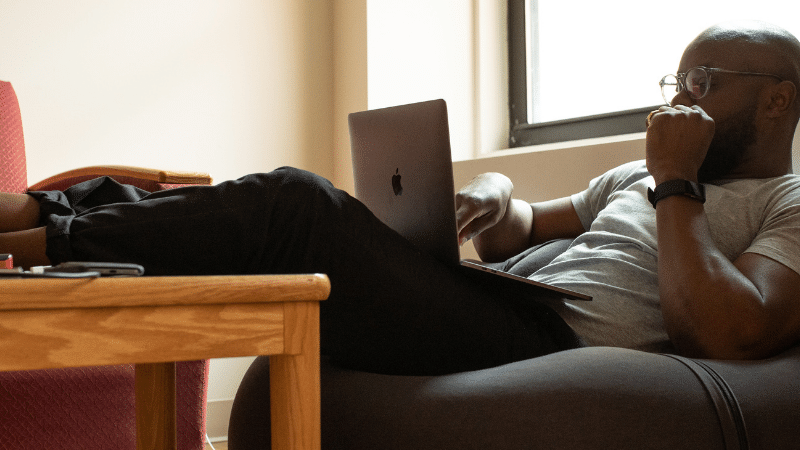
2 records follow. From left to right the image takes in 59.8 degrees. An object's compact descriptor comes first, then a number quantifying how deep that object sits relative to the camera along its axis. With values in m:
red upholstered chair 1.34
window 2.00
